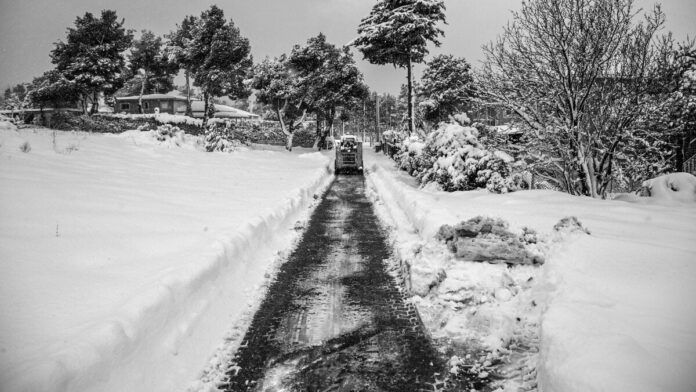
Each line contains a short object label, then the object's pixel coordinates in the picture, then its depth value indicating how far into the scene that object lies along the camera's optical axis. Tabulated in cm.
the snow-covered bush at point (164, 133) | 2153
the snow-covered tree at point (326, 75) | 3612
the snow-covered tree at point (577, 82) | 870
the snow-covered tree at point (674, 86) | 856
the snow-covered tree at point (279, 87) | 3669
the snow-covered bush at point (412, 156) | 1539
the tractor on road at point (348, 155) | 2180
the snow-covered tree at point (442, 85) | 3725
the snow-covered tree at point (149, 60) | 4756
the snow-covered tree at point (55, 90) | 3300
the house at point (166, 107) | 5122
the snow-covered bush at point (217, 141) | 2398
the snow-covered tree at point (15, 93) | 7721
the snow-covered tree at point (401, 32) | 2320
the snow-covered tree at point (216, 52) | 3391
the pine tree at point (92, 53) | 3381
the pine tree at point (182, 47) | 3675
